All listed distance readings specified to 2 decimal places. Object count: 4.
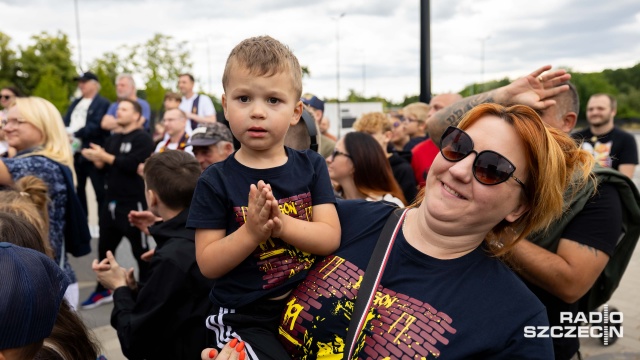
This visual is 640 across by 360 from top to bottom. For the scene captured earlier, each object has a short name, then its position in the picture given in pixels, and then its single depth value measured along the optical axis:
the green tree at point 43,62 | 47.91
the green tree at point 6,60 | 47.12
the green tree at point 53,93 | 31.36
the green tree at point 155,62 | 43.66
